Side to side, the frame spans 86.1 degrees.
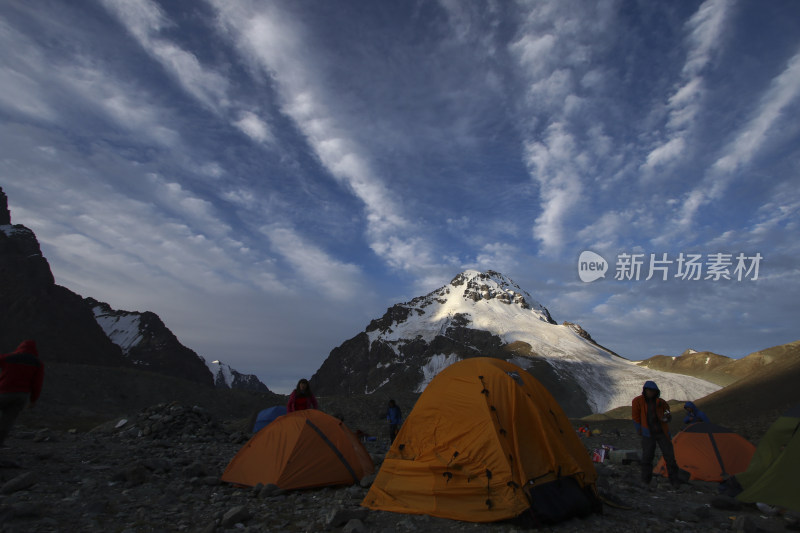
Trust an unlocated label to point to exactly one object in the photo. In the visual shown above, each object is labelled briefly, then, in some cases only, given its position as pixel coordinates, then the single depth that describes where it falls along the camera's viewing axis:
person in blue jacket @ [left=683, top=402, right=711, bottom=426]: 12.30
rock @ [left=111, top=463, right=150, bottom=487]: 8.55
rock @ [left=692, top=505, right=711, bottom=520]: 7.37
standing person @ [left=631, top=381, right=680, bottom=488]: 10.49
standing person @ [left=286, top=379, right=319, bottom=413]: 11.53
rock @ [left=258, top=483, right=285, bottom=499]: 8.02
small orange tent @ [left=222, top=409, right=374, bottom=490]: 8.59
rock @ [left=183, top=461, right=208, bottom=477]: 9.46
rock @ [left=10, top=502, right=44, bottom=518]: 6.05
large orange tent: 6.68
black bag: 6.43
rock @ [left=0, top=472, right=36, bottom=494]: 7.23
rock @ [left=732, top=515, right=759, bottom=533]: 6.49
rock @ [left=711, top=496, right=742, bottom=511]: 8.13
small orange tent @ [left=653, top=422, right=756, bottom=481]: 11.00
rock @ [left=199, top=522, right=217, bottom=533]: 5.94
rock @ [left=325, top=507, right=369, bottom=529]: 6.28
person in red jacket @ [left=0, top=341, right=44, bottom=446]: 8.43
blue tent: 20.11
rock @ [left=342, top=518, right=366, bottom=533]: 5.92
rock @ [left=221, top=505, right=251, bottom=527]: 6.31
